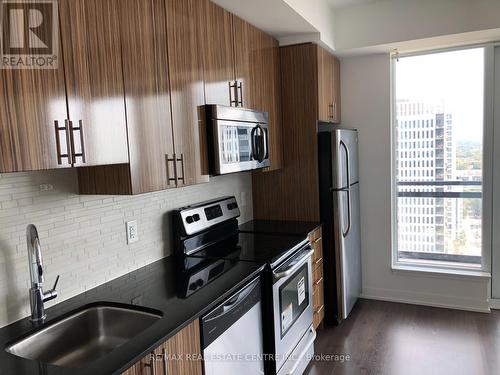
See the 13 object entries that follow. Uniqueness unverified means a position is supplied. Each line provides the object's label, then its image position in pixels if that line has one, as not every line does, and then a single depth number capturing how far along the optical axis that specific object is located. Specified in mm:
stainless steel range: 2180
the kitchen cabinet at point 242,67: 2264
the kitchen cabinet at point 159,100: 1682
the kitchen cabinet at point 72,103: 1187
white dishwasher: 1650
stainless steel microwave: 2201
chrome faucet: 1450
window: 3504
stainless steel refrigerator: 3119
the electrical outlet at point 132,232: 2066
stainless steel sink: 1464
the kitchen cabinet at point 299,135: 3111
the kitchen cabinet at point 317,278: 2977
